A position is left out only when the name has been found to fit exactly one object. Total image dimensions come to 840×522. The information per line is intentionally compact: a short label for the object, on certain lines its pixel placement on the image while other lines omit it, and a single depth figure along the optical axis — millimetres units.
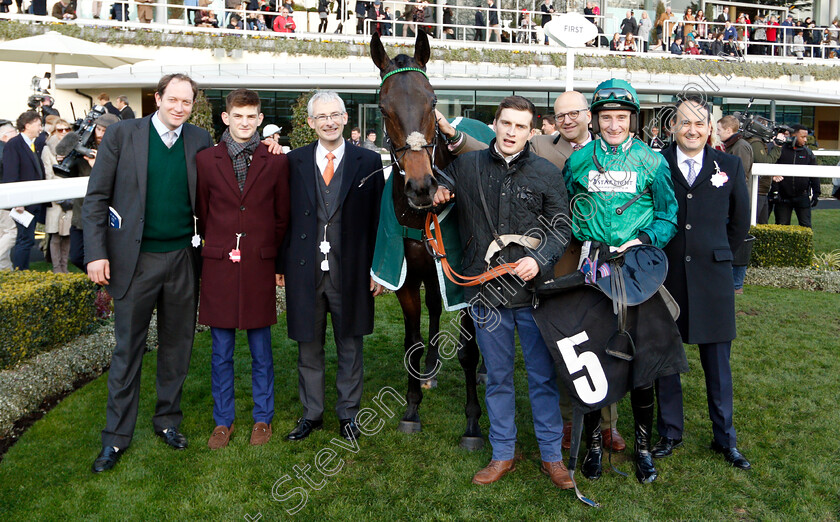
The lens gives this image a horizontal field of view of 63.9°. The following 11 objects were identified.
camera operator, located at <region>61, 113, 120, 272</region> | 6496
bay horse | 3201
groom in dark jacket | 3287
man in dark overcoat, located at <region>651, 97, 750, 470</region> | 3645
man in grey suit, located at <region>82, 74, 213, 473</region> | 3699
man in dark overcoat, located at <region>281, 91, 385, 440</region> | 3963
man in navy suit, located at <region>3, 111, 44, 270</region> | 7855
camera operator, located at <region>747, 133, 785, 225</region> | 9500
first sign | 7426
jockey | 3293
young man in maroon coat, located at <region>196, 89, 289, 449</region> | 3840
